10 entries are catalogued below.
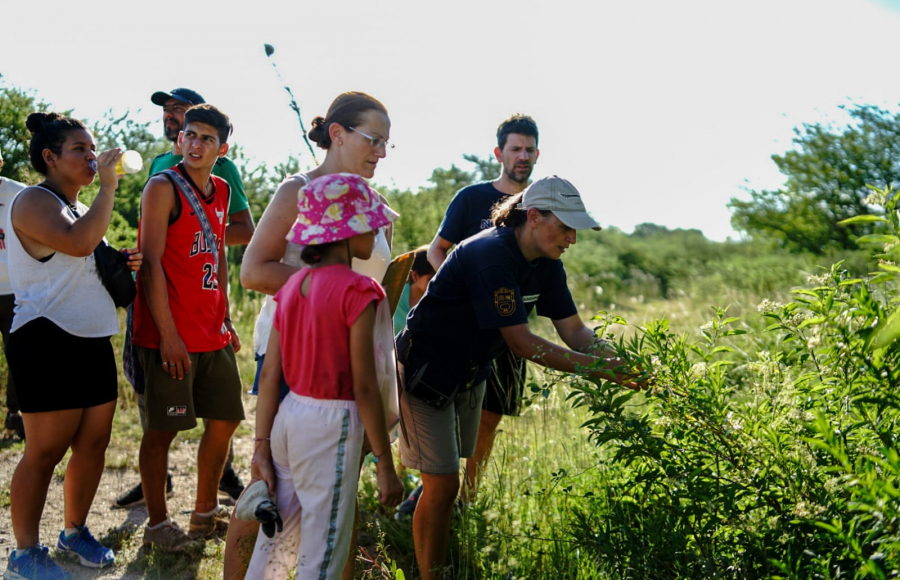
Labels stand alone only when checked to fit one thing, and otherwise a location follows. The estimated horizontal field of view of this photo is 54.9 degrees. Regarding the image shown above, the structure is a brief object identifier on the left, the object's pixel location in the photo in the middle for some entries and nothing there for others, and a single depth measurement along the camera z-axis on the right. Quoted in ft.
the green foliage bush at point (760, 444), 7.87
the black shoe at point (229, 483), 17.95
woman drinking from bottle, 12.94
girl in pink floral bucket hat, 9.39
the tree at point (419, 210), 44.50
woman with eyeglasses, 10.66
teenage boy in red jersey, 13.92
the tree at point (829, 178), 49.11
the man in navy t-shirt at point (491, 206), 15.60
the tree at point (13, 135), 26.13
